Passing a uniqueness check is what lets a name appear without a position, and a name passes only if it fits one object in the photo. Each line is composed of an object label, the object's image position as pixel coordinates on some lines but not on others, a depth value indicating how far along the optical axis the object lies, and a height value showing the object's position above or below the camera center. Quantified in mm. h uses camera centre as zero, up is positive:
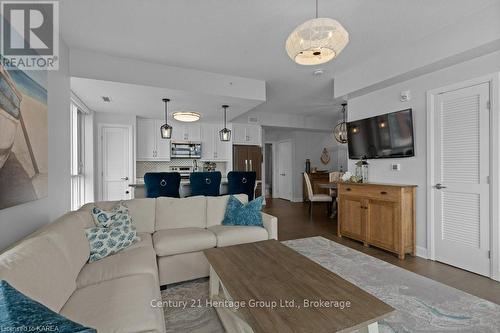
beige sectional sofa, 1160 -762
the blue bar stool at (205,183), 3750 -271
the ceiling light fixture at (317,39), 1709 +989
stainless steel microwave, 6145 +447
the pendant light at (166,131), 4328 +667
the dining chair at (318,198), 5363 -746
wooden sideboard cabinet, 3076 -720
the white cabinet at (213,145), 6445 +599
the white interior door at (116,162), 5195 +105
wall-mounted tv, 3250 +461
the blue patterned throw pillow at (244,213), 2932 -610
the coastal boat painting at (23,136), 1574 +237
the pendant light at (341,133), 5516 +807
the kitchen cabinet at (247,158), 6605 +236
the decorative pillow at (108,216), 2256 -501
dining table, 5507 -935
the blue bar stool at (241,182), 4031 -279
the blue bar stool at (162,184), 3525 -271
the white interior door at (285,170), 8250 -140
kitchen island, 3953 -406
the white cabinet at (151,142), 5816 +621
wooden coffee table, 1085 -741
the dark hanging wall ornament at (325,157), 8430 +309
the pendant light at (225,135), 4844 +665
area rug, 1719 -1187
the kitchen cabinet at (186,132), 6156 +943
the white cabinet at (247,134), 6609 +926
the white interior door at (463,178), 2535 -150
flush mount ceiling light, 4570 +1015
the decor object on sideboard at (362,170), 3865 -70
